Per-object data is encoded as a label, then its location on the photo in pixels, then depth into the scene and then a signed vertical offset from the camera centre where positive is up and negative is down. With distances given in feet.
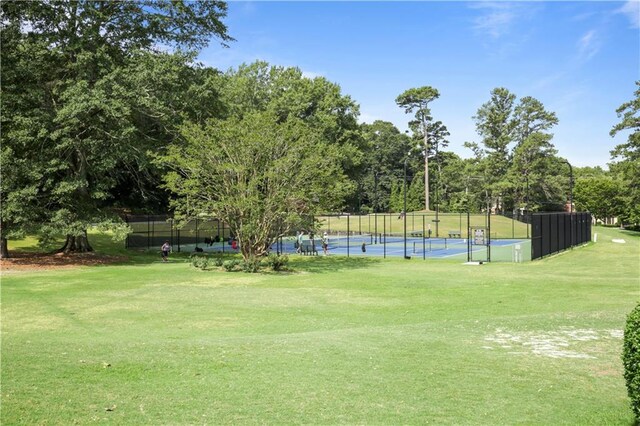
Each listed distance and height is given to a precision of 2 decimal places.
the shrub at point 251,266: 90.43 -8.41
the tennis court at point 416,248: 128.47 -9.38
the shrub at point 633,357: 18.92 -5.17
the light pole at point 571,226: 131.95 -2.56
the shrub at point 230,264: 90.95 -8.25
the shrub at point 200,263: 92.57 -8.10
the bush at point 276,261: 92.07 -7.77
